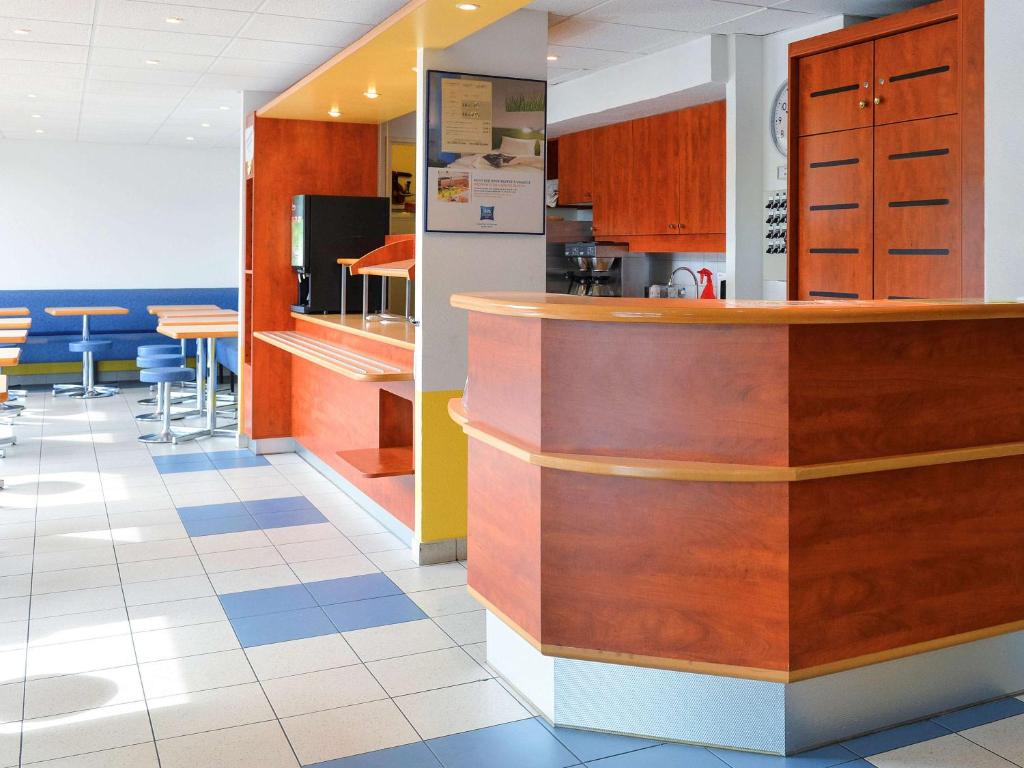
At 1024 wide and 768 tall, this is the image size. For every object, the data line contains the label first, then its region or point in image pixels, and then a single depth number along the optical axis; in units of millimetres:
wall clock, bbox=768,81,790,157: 5430
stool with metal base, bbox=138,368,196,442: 7914
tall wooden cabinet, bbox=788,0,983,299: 4246
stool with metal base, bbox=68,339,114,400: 10367
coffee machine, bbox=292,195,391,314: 6879
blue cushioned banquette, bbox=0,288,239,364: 11180
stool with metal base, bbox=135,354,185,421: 8578
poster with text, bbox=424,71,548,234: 4605
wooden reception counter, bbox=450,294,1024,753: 2684
